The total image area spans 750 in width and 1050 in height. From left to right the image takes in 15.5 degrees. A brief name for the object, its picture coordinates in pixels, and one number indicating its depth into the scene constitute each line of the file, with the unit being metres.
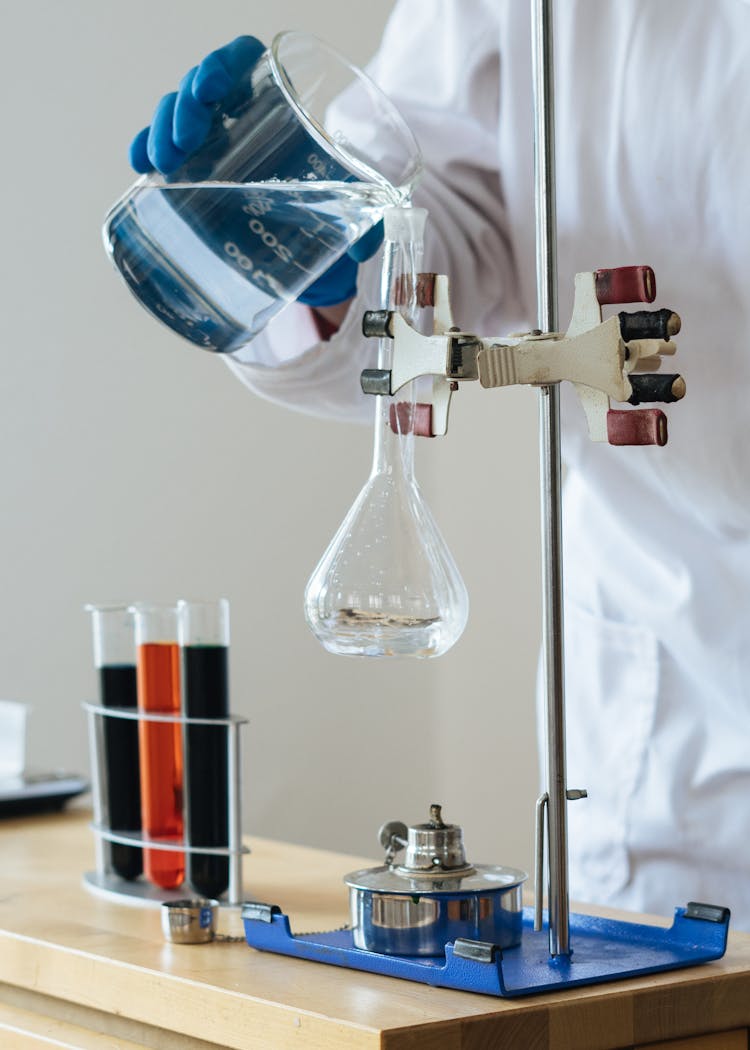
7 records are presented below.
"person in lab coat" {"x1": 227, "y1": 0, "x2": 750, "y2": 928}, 1.65
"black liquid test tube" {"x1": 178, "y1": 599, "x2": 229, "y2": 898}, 1.57
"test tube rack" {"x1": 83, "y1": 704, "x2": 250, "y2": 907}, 1.56
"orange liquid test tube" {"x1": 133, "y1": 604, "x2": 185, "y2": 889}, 1.61
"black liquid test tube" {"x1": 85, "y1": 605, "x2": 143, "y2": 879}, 1.62
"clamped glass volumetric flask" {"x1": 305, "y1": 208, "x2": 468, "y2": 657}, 1.36
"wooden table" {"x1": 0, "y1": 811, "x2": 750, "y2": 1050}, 1.26
